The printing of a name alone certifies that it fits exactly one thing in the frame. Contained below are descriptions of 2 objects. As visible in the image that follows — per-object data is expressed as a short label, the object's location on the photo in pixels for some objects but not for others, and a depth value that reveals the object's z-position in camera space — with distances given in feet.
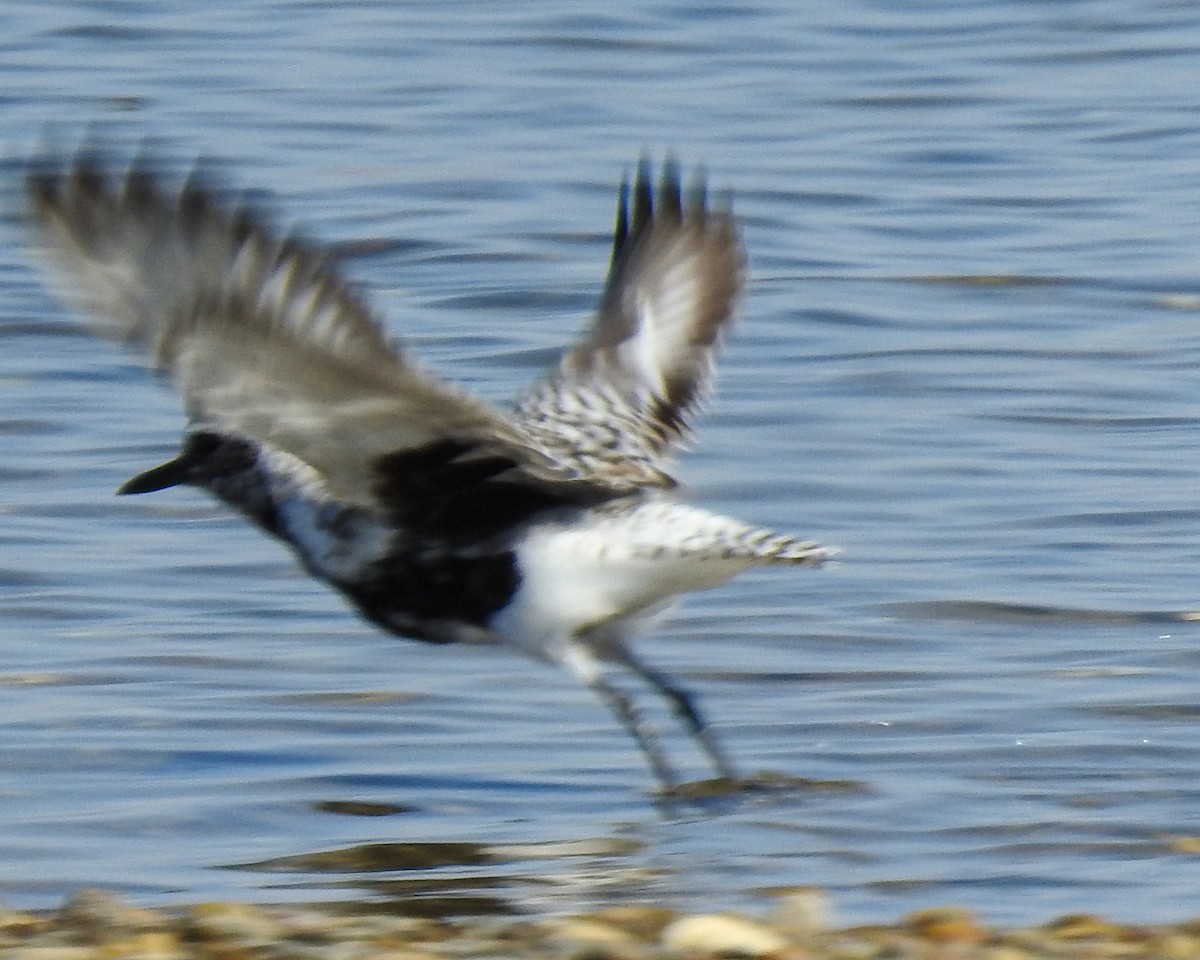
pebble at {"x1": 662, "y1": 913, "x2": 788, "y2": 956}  32.78
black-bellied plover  34.73
